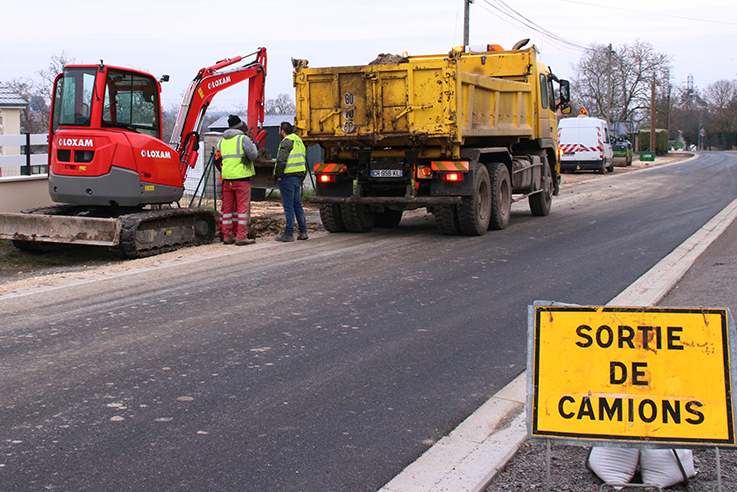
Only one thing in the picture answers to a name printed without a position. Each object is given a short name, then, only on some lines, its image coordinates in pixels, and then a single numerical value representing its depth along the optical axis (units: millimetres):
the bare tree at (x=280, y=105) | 58100
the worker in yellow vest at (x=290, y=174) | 11375
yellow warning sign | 3344
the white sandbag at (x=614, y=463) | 3467
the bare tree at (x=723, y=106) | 101562
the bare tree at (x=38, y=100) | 29875
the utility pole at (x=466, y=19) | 28359
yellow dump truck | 10891
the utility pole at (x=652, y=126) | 61625
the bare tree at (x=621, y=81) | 76562
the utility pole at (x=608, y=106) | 56762
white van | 31859
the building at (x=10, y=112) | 22250
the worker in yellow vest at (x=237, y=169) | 11141
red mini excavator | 9859
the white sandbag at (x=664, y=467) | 3445
